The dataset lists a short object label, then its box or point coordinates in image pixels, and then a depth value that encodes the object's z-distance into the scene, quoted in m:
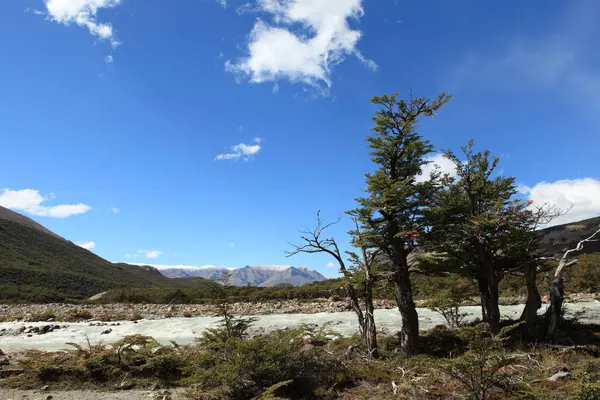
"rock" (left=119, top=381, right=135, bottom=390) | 10.77
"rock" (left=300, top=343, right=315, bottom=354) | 11.37
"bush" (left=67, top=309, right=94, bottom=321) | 37.72
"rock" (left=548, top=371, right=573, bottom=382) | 8.71
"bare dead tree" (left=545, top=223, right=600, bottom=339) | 13.71
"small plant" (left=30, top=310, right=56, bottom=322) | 37.06
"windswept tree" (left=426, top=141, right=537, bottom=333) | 13.73
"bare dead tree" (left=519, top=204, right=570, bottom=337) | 14.60
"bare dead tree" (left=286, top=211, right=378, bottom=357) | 14.45
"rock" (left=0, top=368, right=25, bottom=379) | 11.74
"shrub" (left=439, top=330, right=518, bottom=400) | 6.88
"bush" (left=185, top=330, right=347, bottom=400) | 9.24
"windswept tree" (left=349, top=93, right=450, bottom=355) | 13.94
